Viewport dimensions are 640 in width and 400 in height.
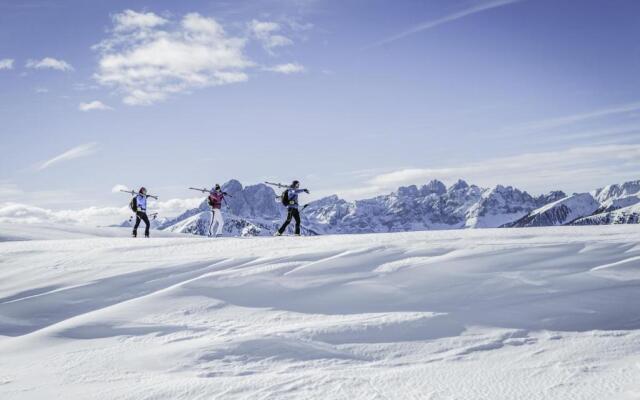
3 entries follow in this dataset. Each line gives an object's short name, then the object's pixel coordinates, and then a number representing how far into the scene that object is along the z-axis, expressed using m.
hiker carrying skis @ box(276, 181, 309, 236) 17.05
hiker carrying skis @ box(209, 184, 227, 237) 21.27
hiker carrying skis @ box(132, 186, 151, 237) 19.91
